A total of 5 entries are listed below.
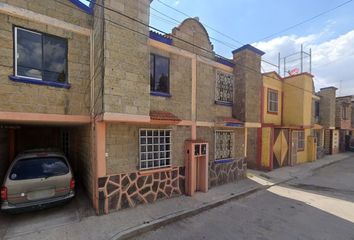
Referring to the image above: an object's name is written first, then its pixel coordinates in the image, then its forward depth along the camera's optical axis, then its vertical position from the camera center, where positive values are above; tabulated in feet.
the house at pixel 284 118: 42.45 -0.19
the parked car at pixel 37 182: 16.78 -6.01
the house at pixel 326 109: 64.90 +2.84
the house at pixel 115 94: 17.34 +2.15
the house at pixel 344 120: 72.43 -0.88
